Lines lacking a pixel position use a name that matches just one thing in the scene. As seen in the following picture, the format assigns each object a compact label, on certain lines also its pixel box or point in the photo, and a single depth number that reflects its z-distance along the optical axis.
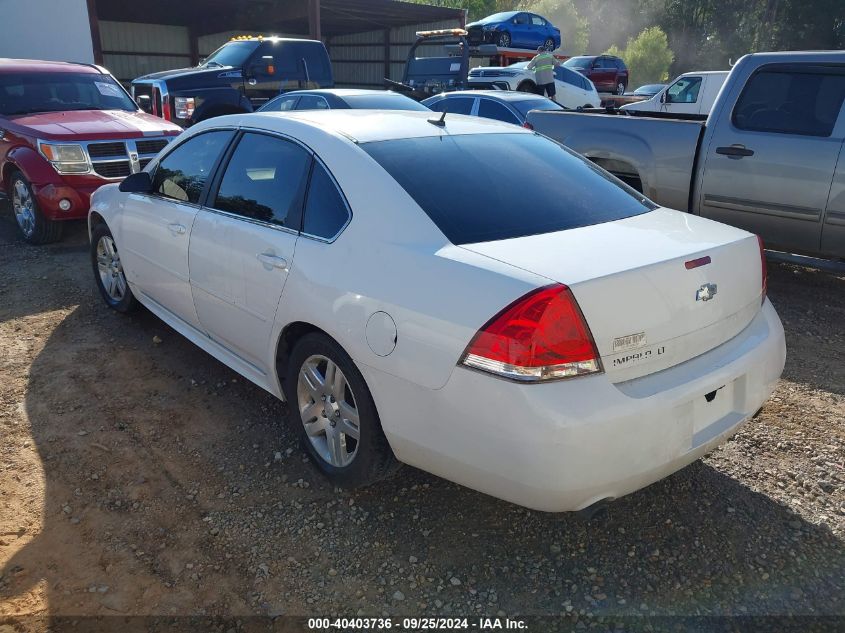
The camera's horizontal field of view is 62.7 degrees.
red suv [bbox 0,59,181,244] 6.93
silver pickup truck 5.28
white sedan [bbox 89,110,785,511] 2.29
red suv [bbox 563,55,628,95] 27.11
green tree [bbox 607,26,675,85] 52.25
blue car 24.38
